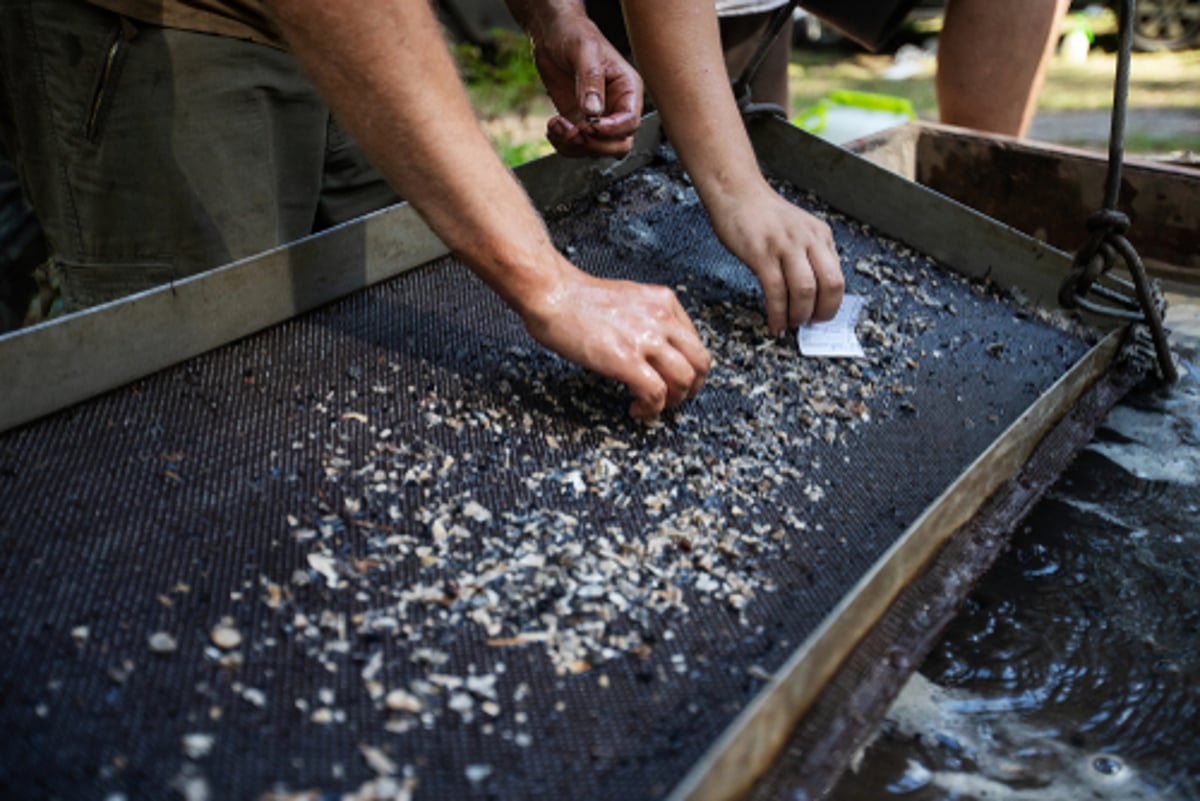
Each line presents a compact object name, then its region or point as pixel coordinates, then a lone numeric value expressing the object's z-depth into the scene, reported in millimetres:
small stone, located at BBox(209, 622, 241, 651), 881
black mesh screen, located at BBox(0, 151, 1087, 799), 804
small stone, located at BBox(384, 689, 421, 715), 838
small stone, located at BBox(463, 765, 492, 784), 780
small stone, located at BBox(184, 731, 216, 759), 771
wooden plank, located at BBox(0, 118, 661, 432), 1118
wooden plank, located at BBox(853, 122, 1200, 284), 1957
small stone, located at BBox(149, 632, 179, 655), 867
